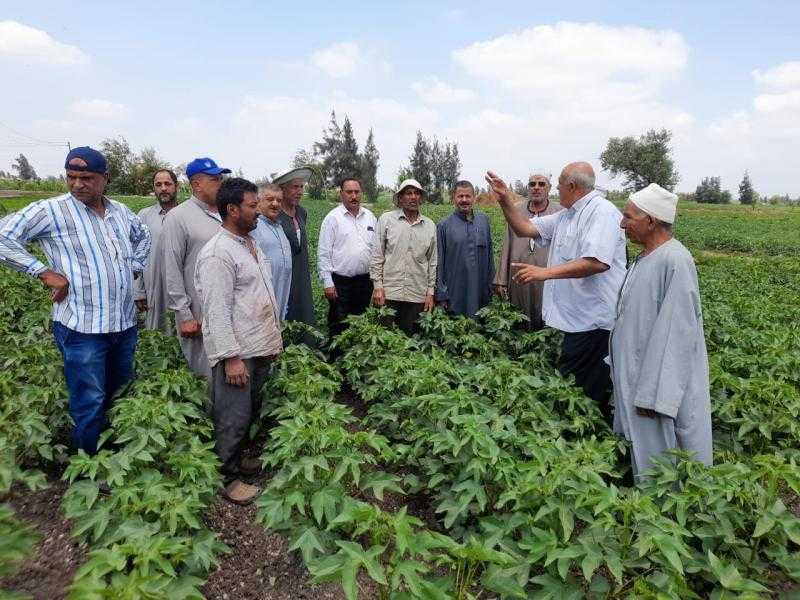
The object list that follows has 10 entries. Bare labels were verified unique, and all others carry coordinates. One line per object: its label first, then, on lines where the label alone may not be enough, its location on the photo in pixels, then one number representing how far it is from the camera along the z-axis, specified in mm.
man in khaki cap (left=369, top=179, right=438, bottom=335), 4863
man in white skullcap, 2742
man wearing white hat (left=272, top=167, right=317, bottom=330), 4649
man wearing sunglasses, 4950
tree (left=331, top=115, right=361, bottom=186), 54562
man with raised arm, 3334
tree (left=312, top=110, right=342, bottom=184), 56053
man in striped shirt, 2861
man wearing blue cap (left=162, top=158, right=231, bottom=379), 3527
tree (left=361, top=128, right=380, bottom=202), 54156
